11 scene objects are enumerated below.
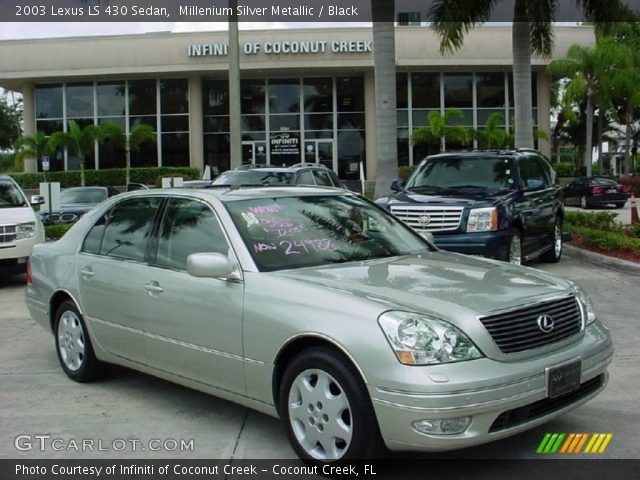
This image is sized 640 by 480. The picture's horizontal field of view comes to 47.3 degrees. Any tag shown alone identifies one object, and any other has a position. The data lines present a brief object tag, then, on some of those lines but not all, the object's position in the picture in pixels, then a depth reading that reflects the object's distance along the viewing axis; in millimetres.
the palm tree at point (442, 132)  33000
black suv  9969
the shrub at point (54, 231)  16000
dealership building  35281
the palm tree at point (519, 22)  16938
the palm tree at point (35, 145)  34219
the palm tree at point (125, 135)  33094
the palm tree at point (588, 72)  35188
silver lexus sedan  3770
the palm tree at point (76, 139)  32594
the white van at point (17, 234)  11336
